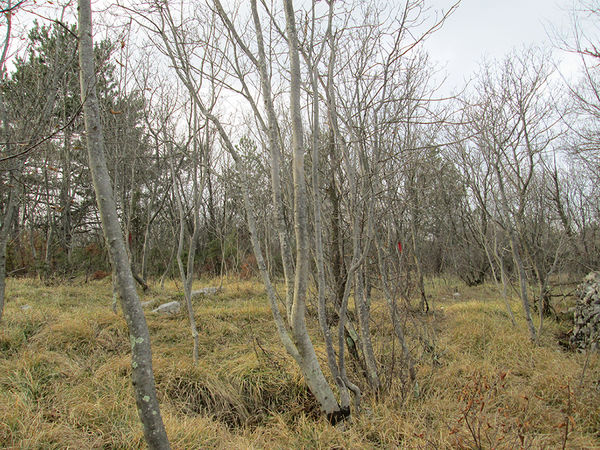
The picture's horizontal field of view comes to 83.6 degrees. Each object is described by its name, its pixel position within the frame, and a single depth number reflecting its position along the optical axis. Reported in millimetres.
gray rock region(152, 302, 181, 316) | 5949
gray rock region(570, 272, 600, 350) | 4371
